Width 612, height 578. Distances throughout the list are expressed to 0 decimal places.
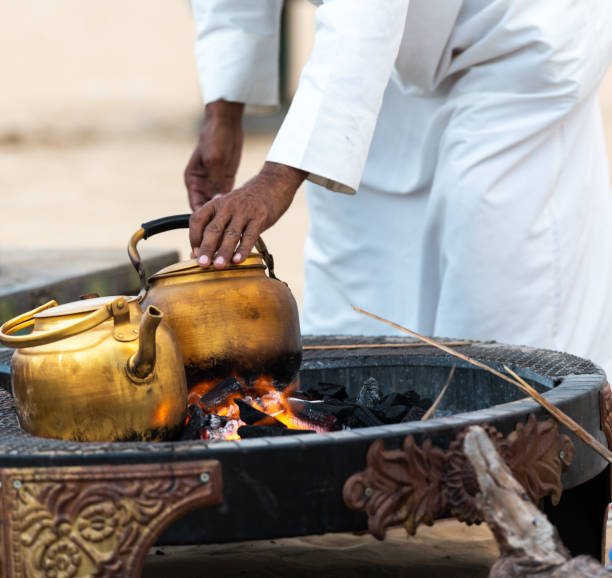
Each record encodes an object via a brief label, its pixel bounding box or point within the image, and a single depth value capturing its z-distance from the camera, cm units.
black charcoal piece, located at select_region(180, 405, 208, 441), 402
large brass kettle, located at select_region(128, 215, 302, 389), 411
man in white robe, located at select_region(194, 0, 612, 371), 460
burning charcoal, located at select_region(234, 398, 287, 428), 405
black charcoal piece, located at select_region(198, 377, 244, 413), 411
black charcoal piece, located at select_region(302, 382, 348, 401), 425
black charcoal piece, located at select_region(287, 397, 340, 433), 408
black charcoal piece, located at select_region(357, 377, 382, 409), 425
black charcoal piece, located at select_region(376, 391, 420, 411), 419
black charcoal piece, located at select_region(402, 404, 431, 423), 410
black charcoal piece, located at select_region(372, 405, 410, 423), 410
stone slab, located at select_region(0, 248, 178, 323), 546
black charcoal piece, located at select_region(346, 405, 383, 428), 407
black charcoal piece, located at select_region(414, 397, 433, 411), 422
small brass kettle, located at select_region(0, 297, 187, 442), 391
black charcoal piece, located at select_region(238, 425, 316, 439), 395
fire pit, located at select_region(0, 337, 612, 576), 378
